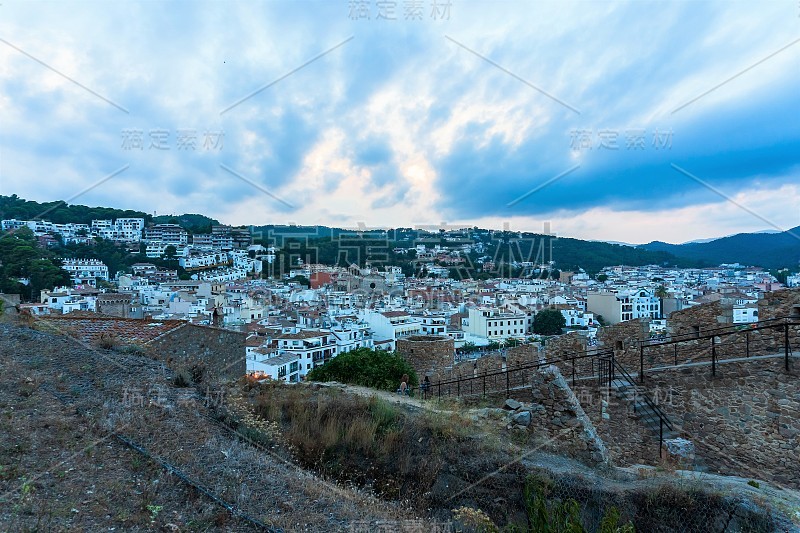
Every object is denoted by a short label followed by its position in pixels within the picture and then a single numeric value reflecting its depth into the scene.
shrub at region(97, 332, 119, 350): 7.36
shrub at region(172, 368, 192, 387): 6.22
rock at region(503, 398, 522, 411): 6.99
